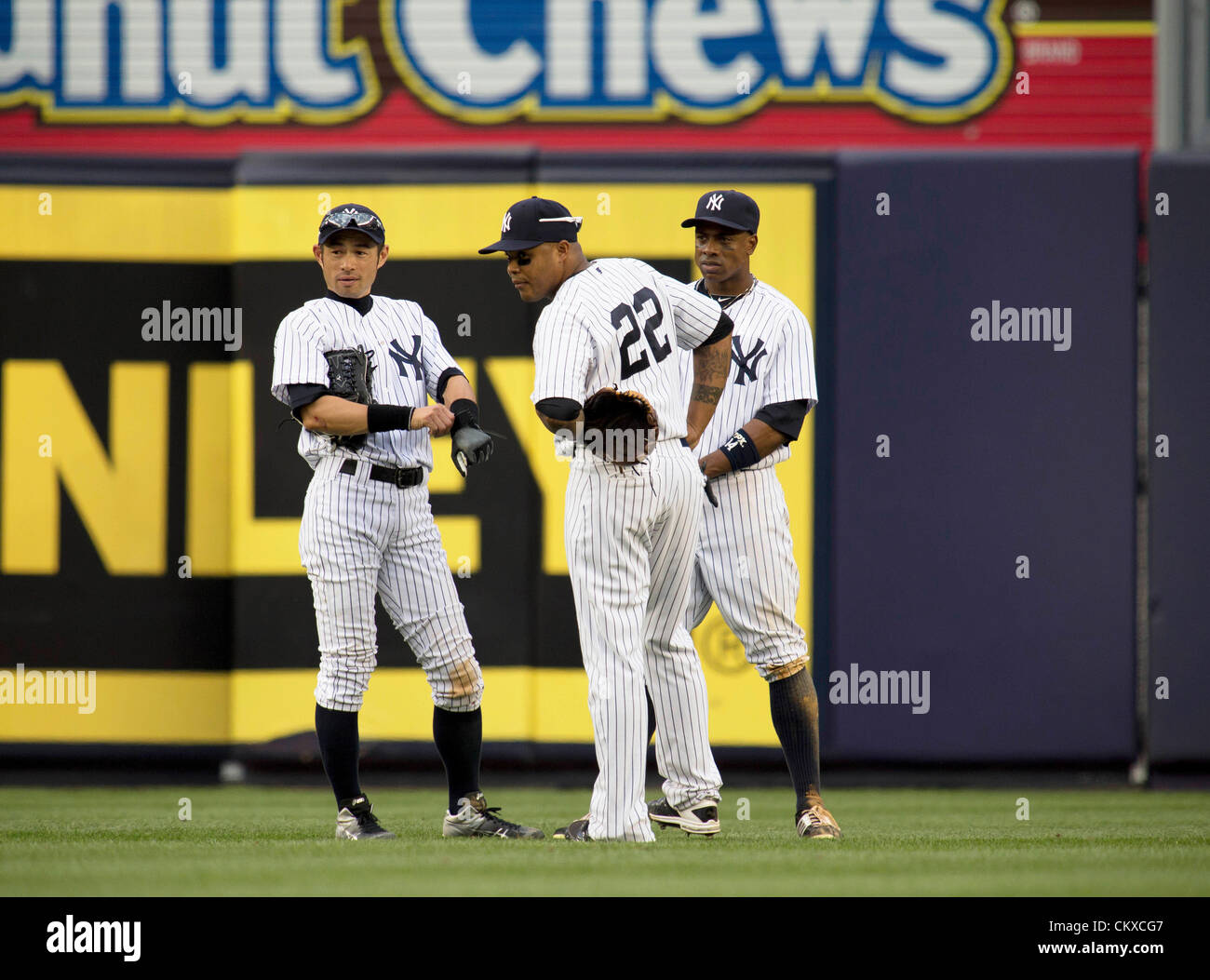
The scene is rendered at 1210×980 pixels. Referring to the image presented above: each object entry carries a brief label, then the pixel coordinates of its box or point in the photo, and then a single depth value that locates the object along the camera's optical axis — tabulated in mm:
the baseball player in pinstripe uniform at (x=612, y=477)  7812
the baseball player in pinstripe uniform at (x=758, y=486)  8875
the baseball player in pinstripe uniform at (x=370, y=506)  8461
